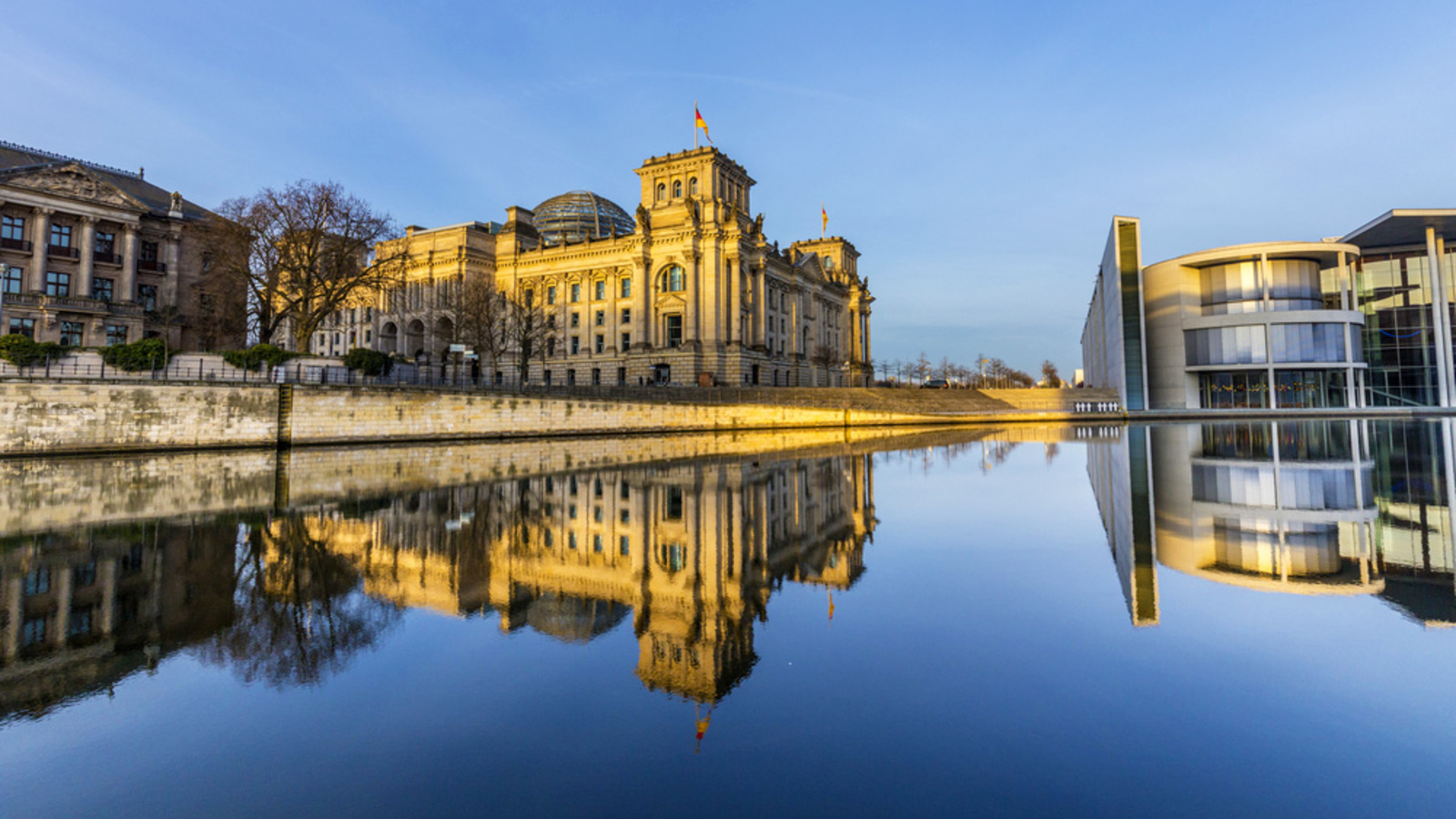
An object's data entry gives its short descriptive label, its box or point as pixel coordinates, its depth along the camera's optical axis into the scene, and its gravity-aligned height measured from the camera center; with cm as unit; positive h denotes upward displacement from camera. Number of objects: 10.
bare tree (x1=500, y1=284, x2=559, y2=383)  6525 +1157
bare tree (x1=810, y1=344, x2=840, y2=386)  8862 +1010
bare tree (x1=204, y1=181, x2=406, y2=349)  3978 +1168
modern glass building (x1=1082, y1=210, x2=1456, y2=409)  6475 +1068
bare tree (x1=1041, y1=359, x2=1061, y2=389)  18068 +1559
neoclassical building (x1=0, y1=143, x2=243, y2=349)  4522 +1296
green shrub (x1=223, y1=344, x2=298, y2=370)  3244 +394
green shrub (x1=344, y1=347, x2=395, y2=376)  3622 +409
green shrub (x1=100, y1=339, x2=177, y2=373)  2952 +367
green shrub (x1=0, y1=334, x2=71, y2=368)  2692 +363
